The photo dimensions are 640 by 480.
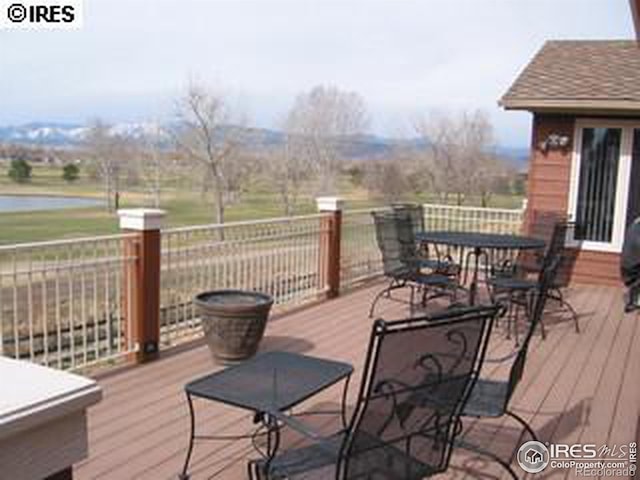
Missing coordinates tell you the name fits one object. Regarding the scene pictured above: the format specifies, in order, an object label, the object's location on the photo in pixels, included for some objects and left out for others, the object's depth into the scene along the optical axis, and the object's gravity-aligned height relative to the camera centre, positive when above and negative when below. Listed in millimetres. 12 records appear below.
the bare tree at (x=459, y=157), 20656 +640
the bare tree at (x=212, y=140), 26891 +1195
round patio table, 6102 -650
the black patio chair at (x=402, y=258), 6359 -876
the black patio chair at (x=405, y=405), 2125 -819
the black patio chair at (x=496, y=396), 2891 -1071
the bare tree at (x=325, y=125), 27453 +2052
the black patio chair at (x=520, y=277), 5777 -1006
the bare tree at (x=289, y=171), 27280 -3
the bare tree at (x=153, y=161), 27375 +253
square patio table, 2686 -973
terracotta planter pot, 4605 -1132
